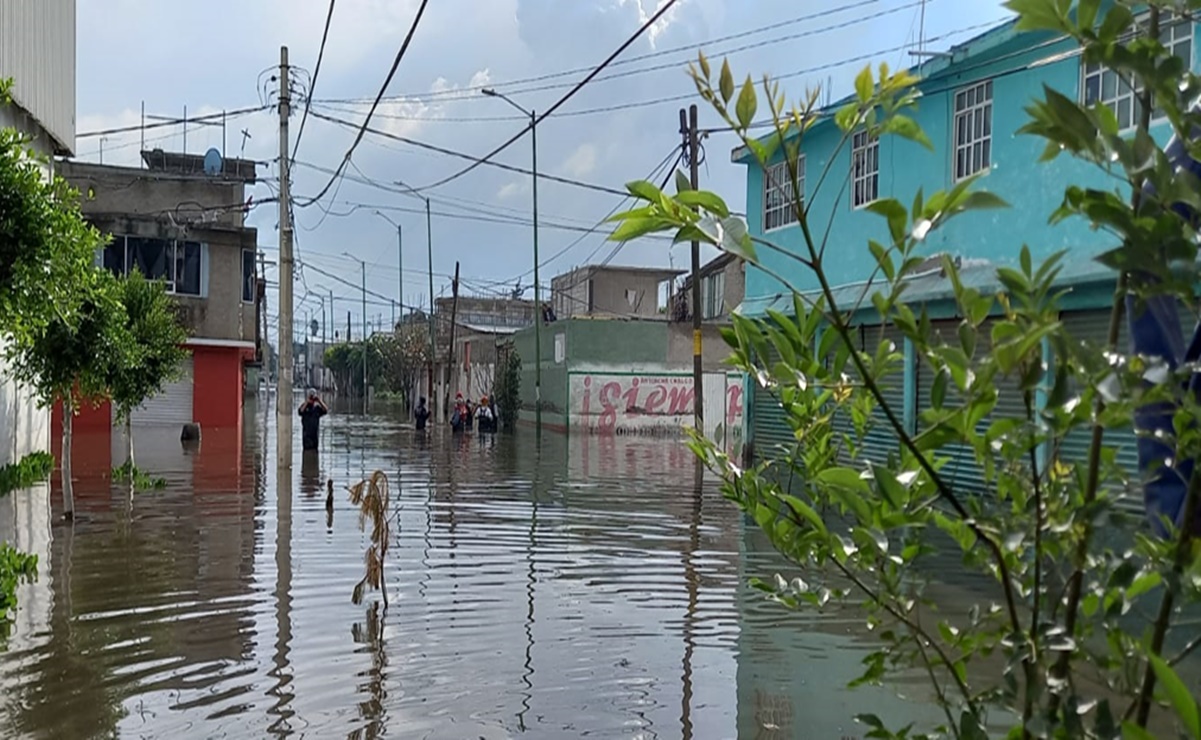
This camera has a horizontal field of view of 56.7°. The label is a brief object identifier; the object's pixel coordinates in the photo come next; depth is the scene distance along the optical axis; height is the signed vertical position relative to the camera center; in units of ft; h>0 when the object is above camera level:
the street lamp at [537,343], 121.70 +5.77
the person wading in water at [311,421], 90.10 -2.01
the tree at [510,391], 149.07 +0.60
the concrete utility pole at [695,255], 75.29 +9.71
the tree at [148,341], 54.54 +3.01
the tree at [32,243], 25.04 +3.57
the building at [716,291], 145.07 +14.19
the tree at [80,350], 42.17 +1.81
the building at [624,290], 182.50 +17.40
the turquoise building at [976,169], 44.83 +11.90
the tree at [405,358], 211.41 +7.64
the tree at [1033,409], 5.55 -0.09
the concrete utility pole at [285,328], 68.95 +4.27
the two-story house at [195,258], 110.83 +14.00
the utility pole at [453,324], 157.07 +10.16
